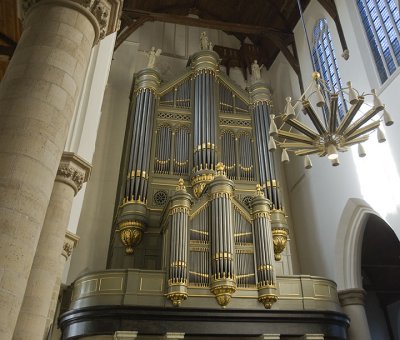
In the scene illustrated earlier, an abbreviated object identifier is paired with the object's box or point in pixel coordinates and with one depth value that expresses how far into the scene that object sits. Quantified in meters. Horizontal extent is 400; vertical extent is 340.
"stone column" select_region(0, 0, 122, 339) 2.98
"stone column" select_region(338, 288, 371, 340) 10.13
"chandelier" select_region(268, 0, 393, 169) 7.18
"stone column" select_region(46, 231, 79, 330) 6.28
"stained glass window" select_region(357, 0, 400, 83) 9.77
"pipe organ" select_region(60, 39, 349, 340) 8.67
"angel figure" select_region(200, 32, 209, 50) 14.62
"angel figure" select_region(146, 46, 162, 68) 13.94
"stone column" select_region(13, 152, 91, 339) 4.19
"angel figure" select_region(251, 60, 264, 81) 14.54
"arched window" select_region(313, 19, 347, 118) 11.82
